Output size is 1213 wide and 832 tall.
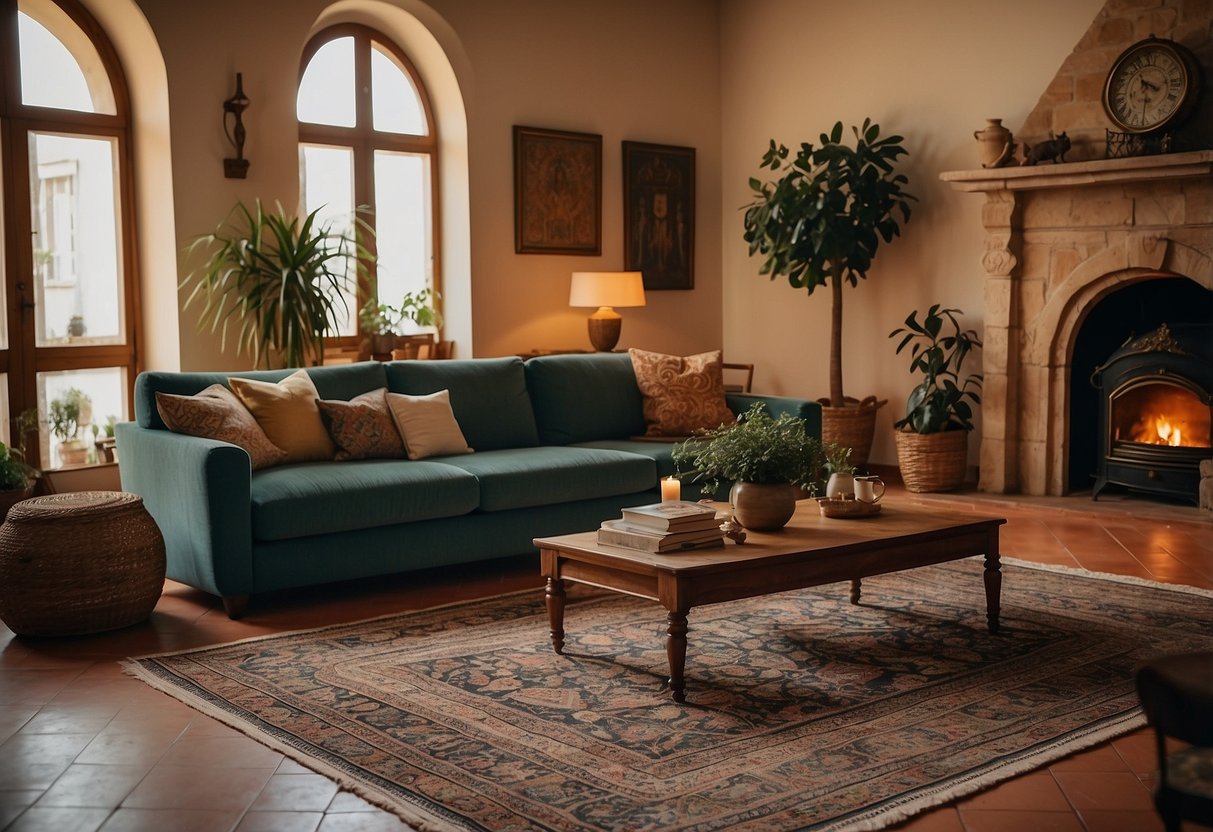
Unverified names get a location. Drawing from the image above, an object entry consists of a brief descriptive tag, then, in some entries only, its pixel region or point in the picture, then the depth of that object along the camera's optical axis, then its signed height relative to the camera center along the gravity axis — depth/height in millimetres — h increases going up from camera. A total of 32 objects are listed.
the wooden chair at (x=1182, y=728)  1903 -604
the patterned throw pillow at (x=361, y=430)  5031 -349
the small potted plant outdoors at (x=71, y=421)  6148 -377
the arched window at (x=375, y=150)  7008 +1097
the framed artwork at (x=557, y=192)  7582 +906
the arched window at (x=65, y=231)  5941 +546
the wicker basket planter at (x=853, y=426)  7434 -507
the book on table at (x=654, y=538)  3572 -564
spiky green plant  6039 +278
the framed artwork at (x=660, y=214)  8125 +824
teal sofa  4336 -526
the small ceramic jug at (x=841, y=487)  4152 -485
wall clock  6000 +1211
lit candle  3971 -466
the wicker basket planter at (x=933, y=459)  6844 -651
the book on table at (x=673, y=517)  3596 -505
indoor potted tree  7145 +673
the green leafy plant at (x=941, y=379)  6840 -226
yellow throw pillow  4895 -285
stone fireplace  6199 +342
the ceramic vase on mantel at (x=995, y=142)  6582 +1020
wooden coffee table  3404 -640
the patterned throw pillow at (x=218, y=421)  4633 -287
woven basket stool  4031 -712
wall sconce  6266 +1050
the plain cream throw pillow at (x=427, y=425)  5176 -344
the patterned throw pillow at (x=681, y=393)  5926 -248
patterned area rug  2773 -968
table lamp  7473 +265
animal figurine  6379 +950
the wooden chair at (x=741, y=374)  8000 -231
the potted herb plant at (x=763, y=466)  3838 -382
